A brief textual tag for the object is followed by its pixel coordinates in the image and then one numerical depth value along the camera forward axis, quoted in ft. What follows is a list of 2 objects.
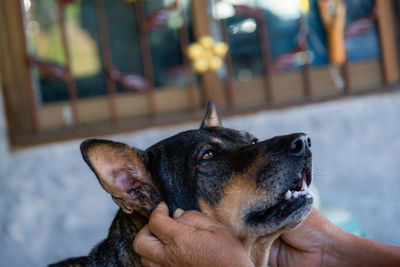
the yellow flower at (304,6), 16.79
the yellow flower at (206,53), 16.20
